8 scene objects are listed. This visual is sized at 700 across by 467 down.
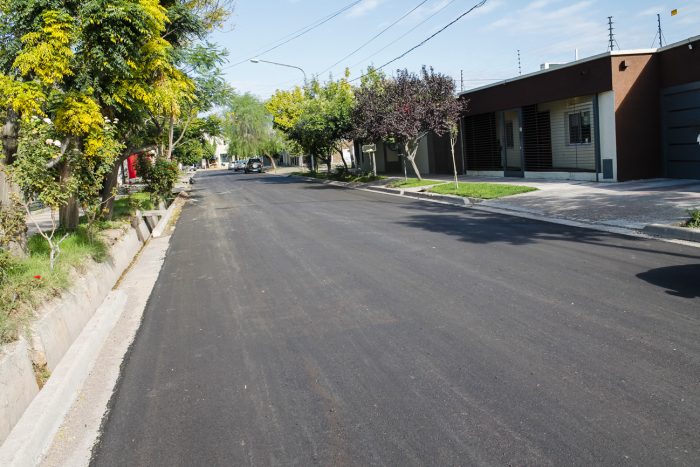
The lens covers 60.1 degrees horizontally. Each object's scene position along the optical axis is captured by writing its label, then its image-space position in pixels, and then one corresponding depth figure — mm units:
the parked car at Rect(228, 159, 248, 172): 72688
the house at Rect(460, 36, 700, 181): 19000
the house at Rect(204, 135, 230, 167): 134125
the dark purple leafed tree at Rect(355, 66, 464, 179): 25047
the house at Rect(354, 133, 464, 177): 30828
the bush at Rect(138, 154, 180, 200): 22438
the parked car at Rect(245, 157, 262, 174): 65000
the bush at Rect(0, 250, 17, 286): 6109
